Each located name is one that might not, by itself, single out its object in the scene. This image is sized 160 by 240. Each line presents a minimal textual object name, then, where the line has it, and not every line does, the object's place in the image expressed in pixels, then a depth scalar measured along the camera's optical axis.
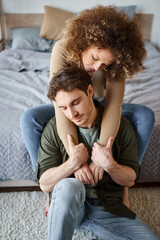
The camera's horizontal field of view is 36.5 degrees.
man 1.06
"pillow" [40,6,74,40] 3.09
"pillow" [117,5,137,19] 3.13
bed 1.45
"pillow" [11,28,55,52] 3.01
